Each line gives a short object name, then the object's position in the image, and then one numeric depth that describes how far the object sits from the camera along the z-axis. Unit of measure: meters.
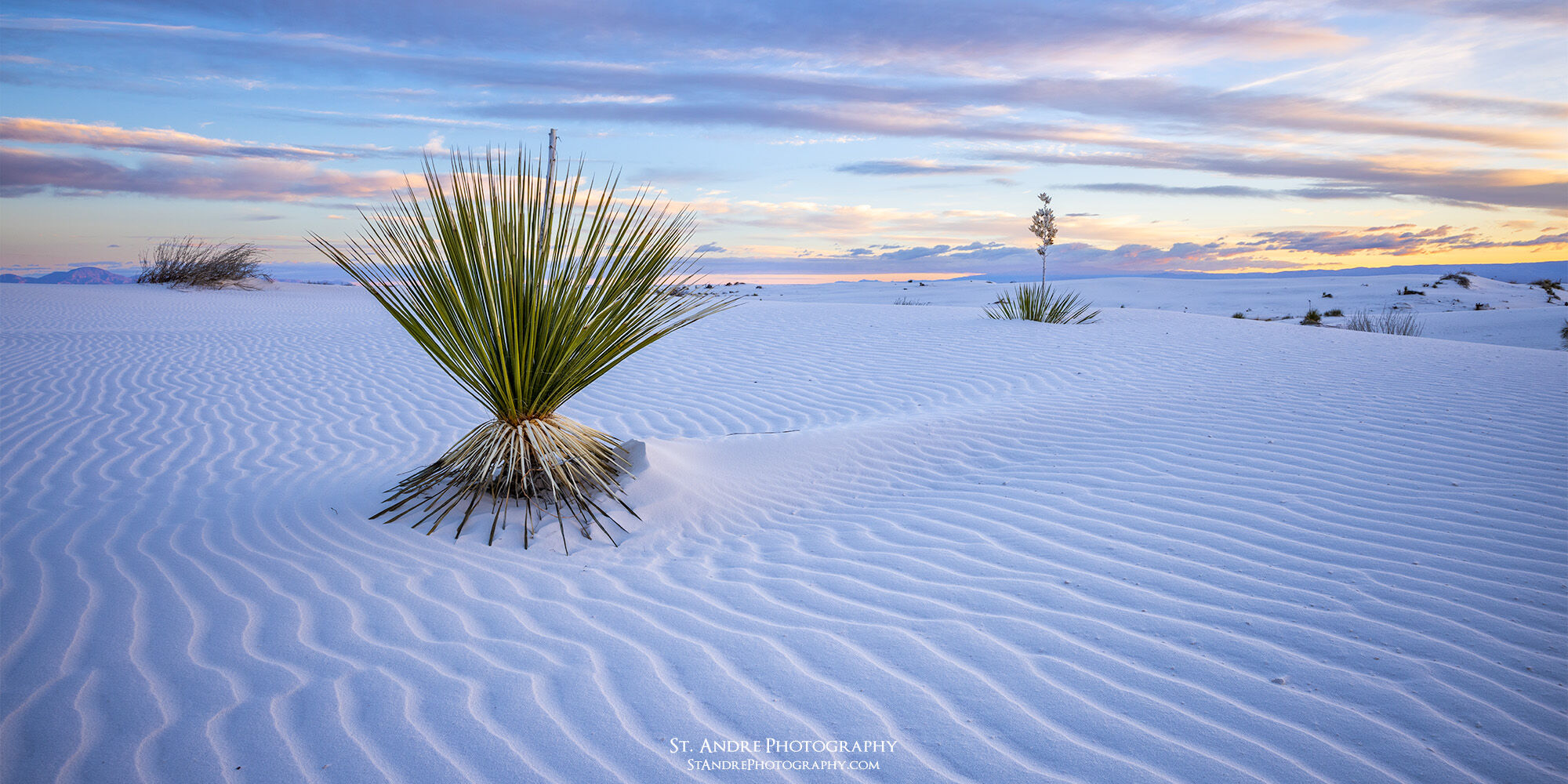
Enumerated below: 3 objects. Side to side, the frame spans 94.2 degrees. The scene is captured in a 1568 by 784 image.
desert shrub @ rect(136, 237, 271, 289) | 22.81
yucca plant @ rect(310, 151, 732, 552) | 3.87
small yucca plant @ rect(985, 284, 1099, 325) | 13.52
